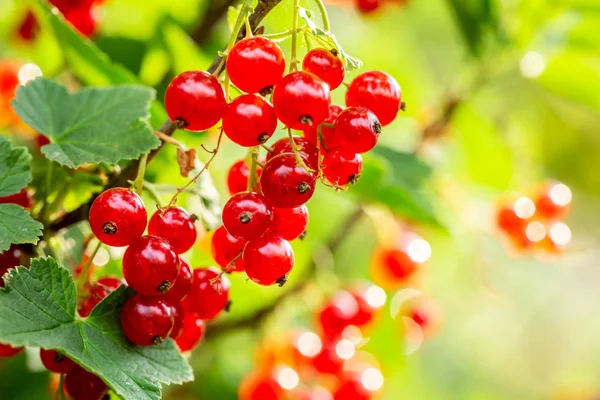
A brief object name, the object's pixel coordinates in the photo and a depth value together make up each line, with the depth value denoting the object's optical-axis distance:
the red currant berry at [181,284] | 0.38
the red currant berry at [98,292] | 0.39
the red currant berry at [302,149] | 0.38
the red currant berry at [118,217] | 0.37
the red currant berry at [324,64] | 0.38
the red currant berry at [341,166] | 0.38
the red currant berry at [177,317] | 0.38
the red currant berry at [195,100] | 0.37
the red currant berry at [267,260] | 0.37
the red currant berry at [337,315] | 0.50
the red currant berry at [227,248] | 0.39
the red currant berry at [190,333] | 0.40
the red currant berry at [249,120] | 0.37
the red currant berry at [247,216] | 0.37
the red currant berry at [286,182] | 0.37
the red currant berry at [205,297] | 0.39
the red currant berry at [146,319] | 0.37
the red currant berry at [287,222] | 0.38
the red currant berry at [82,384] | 0.38
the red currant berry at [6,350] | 0.38
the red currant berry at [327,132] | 0.38
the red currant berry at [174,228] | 0.38
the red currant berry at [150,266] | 0.37
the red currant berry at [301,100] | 0.37
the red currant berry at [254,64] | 0.37
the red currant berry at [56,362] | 0.38
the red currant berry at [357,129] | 0.37
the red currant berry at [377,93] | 0.38
